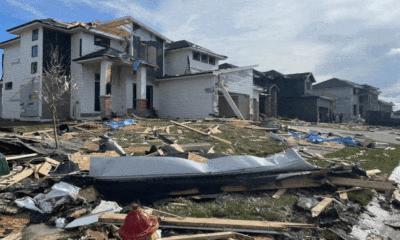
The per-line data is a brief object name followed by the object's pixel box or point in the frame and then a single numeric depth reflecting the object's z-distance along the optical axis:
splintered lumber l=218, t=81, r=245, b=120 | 19.42
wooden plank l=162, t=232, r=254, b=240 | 2.86
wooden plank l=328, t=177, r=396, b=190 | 4.51
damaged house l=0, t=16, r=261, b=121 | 18.23
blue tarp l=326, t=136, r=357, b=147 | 11.52
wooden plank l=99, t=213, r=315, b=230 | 3.13
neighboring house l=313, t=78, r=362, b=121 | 42.33
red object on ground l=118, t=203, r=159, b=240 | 2.09
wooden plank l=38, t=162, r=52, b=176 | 4.86
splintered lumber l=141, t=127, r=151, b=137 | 10.69
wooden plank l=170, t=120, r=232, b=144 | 10.00
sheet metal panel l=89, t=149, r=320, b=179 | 3.91
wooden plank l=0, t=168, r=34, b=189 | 4.26
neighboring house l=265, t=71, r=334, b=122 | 35.09
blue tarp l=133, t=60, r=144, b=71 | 18.70
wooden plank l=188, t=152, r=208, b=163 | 5.14
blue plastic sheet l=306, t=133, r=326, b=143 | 11.53
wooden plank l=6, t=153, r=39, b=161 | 5.20
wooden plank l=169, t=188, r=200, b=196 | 4.05
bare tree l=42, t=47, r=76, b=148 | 17.73
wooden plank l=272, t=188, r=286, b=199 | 4.22
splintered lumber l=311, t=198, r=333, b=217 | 3.59
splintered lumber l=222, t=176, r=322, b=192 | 4.33
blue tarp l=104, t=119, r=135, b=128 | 13.26
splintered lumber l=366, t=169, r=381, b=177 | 5.70
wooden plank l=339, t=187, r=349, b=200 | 4.33
